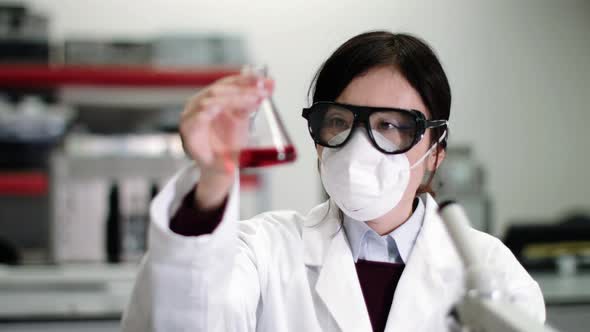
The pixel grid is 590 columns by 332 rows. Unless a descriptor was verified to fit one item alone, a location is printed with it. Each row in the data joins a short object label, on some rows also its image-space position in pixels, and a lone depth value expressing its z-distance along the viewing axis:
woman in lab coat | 1.11
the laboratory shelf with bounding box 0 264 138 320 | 2.38
